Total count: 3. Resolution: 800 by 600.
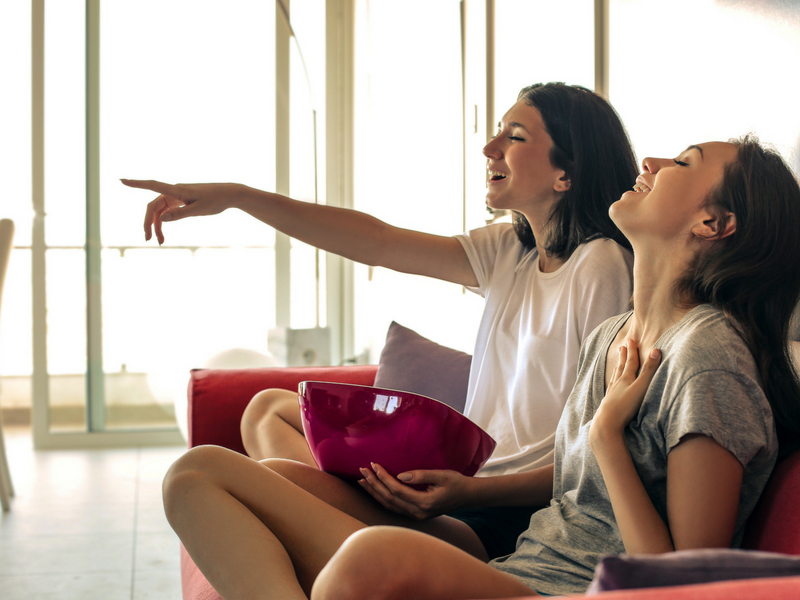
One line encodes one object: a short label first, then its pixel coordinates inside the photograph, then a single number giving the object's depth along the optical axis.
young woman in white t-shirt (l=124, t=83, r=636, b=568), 1.06
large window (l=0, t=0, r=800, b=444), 3.26
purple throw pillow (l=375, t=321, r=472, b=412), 1.56
